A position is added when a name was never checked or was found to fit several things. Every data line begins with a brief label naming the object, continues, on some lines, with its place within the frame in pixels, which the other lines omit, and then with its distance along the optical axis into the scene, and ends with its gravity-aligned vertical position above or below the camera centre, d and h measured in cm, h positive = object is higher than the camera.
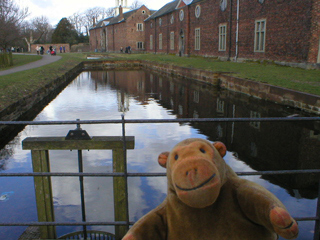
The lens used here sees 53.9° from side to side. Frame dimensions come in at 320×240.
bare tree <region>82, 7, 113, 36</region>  8962 +1025
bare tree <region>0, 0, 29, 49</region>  2293 +184
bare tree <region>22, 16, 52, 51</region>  8206 +613
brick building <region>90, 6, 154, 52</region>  5750 +396
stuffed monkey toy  146 -77
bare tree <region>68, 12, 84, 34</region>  9069 +878
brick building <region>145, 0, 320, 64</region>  1667 +151
